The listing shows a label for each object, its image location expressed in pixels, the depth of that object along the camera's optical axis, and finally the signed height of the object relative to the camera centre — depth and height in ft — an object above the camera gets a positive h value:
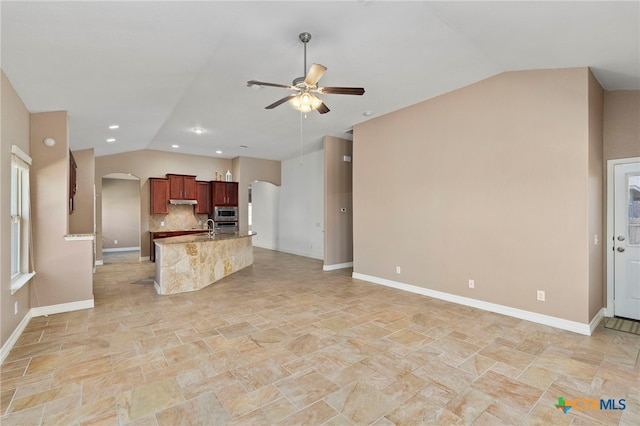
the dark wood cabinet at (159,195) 27.12 +1.55
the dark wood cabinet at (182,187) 27.81 +2.35
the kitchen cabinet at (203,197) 29.32 +1.45
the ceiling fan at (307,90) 9.70 +4.03
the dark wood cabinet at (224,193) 29.45 +1.83
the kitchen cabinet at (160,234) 26.53 -1.97
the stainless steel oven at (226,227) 29.35 -1.50
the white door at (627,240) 12.39 -1.34
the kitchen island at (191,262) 16.56 -2.93
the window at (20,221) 11.39 -0.30
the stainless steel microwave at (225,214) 29.32 -0.22
